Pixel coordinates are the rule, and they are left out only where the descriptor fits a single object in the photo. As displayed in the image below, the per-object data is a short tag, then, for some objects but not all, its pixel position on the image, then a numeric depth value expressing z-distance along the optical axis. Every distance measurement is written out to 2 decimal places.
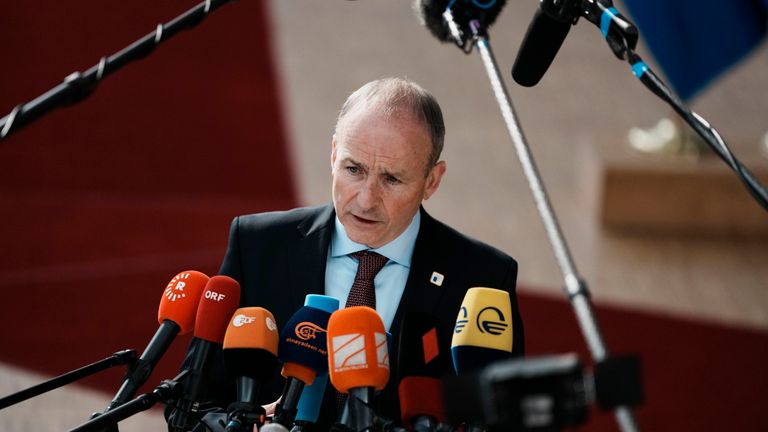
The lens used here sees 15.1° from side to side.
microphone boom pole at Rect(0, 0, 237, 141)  3.71
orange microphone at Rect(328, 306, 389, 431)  3.76
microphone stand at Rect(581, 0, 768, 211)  3.66
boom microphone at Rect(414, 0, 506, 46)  4.14
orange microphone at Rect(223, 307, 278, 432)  3.82
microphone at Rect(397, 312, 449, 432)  3.77
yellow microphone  3.80
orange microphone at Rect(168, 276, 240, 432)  3.85
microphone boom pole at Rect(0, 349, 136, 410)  3.83
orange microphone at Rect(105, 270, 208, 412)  3.85
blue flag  8.08
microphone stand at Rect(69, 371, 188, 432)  3.72
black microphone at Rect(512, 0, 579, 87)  3.91
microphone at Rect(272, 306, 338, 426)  3.84
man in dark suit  4.04
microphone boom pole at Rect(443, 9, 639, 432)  3.55
